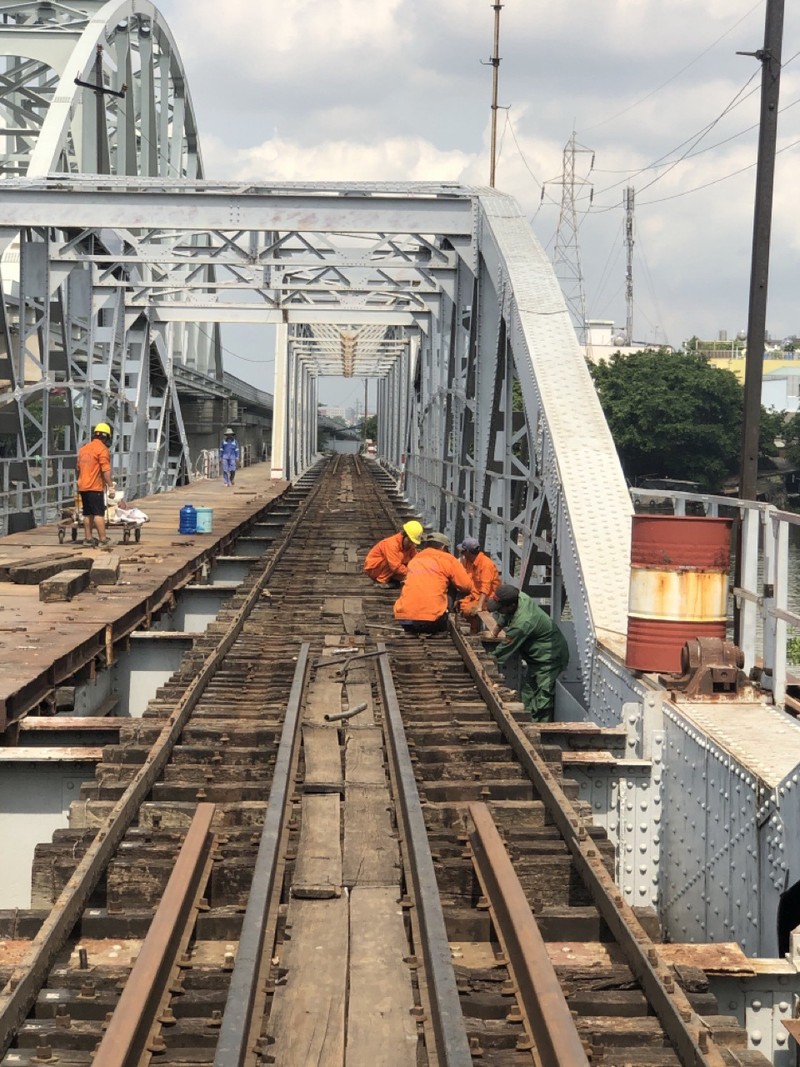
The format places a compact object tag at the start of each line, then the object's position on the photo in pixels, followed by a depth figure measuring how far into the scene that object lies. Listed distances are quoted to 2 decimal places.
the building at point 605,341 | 127.19
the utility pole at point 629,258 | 103.50
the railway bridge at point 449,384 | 7.05
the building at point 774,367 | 95.81
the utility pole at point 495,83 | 41.28
